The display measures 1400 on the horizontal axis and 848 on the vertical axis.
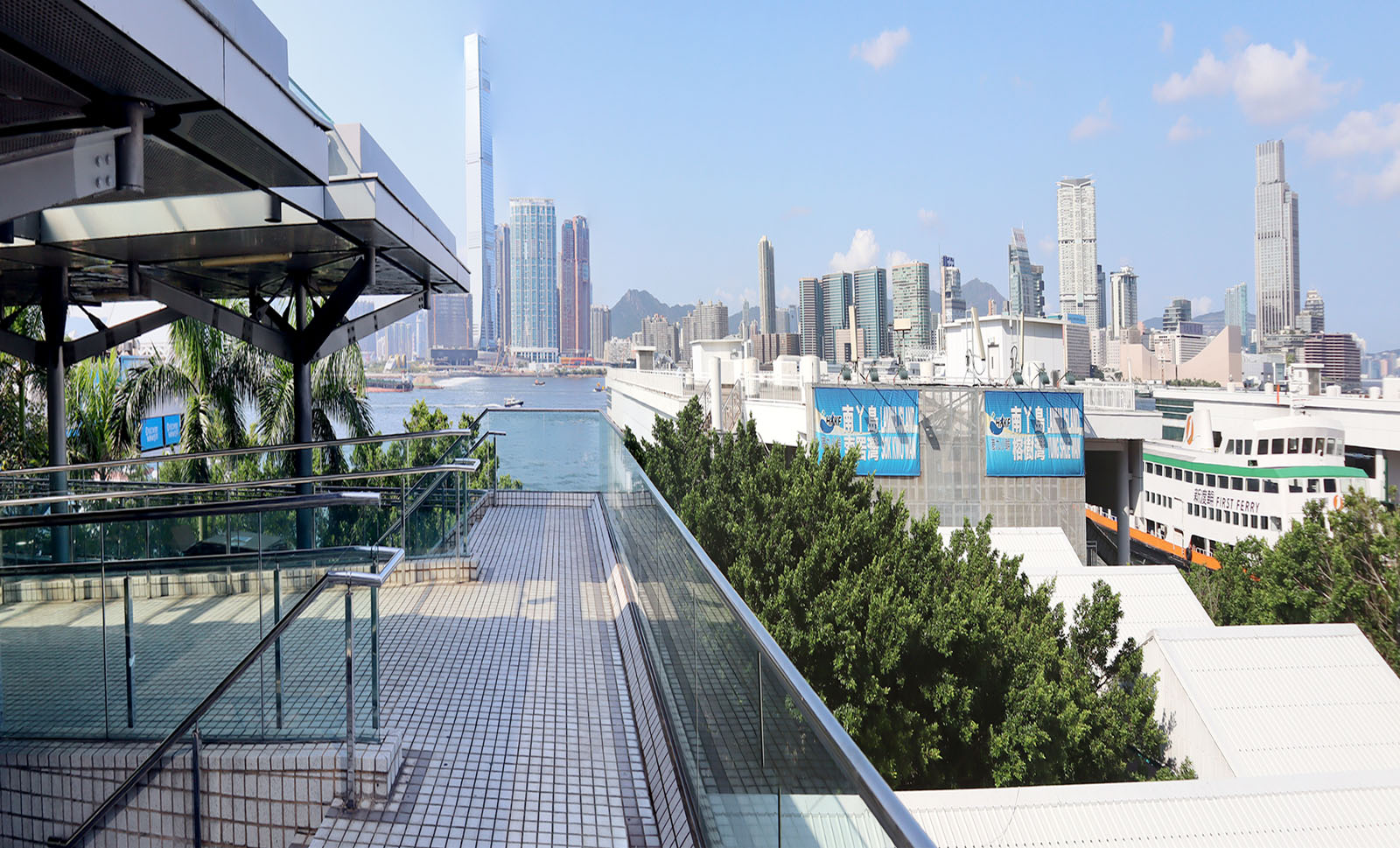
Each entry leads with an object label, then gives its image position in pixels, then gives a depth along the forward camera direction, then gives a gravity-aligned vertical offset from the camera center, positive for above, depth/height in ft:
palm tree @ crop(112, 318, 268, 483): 52.54 +1.86
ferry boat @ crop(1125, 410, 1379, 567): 135.44 -14.50
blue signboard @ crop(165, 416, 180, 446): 50.96 -0.92
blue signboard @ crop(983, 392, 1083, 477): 119.24 -5.32
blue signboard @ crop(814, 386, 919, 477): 115.24 -3.49
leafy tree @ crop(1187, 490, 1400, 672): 70.13 -16.48
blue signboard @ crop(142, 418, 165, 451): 48.57 -1.13
